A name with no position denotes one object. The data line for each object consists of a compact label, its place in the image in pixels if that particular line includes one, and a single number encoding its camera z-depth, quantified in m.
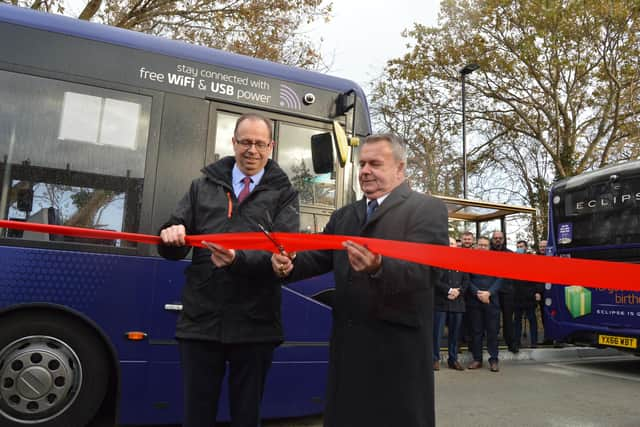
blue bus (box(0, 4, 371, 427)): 3.71
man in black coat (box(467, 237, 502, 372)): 8.48
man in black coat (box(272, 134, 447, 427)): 2.09
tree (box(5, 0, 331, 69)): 13.73
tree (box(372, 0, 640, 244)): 17.84
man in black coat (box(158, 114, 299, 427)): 2.32
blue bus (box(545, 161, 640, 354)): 8.13
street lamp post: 14.53
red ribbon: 2.09
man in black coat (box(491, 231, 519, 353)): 9.10
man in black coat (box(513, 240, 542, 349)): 9.96
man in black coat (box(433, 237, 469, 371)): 8.18
